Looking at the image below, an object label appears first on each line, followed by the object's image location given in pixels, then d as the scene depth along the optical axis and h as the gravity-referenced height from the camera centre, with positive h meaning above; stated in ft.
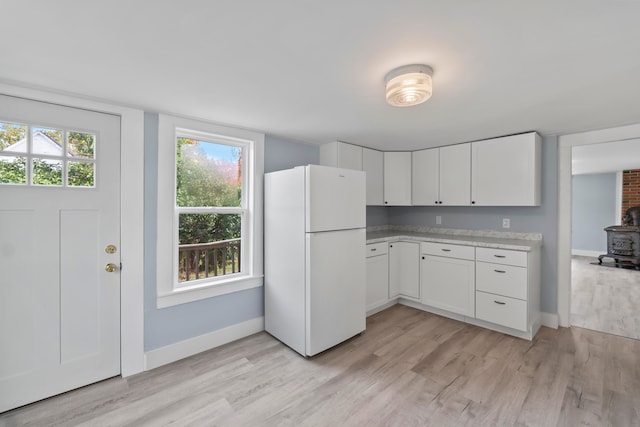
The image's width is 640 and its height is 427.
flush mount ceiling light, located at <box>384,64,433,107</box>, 5.17 +2.48
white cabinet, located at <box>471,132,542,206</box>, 9.52 +1.54
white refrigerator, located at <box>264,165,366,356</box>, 7.95 -1.36
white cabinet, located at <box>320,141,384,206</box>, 11.03 +2.17
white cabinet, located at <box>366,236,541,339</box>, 9.02 -2.56
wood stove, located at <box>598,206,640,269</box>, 18.12 -1.83
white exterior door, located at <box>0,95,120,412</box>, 5.97 -0.89
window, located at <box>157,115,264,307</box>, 7.84 +0.05
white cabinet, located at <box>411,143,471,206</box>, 11.10 +1.58
